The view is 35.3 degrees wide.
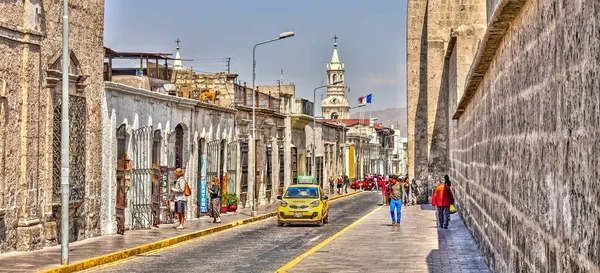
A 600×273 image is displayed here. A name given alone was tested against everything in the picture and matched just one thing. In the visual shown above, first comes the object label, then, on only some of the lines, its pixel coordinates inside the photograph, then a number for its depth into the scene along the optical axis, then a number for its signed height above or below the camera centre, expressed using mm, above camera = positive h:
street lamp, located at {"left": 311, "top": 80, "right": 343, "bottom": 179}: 65244 +3066
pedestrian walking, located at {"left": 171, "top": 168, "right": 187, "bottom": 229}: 27891 -213
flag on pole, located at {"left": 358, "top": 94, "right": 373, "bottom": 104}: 106500 +9920
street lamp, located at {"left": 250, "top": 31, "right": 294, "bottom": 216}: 40656 +5981
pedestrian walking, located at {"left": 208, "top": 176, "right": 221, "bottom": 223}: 32072 -446
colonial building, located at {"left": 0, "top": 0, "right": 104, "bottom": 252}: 19562 +1576
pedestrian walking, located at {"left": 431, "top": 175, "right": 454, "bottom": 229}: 28141 -494
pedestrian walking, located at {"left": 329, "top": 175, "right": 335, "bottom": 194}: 78200 +265
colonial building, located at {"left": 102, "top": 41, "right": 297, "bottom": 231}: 26547 +1785
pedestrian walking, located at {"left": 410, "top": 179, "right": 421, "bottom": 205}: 48966 -334
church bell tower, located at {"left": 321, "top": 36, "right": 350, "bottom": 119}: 188375 +18339
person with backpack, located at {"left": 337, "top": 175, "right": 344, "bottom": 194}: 76312 +247
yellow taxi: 32625 -760
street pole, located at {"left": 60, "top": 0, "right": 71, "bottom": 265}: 17609 +922
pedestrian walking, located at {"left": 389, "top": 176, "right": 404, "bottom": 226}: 29567 -384
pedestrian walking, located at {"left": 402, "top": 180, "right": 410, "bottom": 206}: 49262 -277
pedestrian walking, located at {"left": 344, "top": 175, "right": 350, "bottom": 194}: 79356 +253
